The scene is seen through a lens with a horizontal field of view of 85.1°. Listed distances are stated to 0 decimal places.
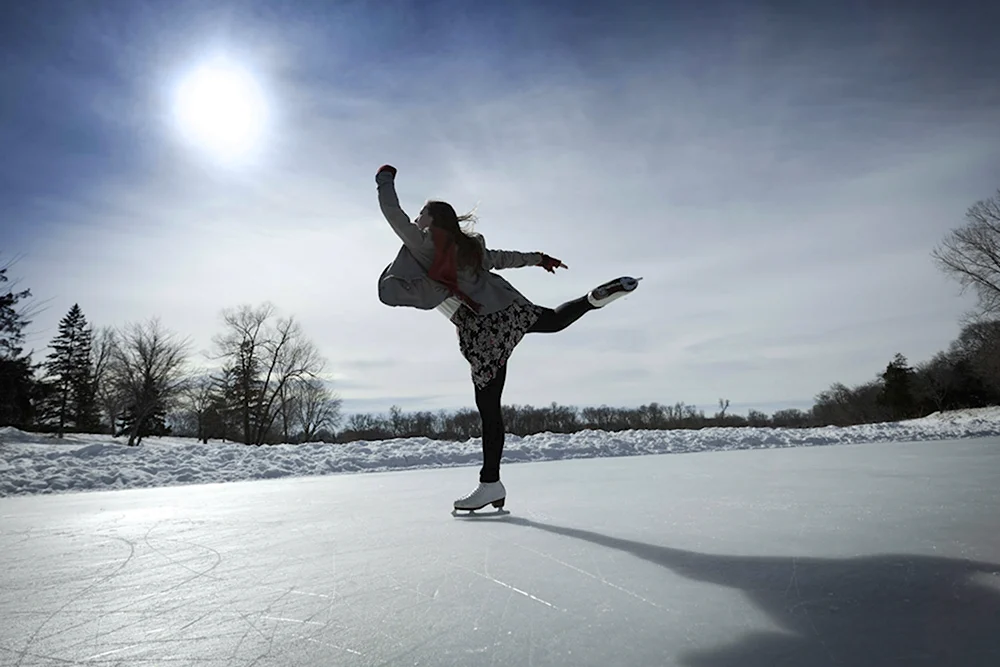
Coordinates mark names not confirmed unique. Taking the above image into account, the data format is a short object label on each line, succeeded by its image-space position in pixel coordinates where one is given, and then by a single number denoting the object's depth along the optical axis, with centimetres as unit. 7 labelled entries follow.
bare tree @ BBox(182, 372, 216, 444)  2435
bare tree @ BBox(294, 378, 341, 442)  3064
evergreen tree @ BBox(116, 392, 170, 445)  3299
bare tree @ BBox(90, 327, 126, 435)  2374
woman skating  260
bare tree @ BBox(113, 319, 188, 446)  2217
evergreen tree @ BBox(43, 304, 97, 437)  3594
